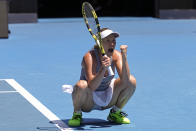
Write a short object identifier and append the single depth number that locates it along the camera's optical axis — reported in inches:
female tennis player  435.2
